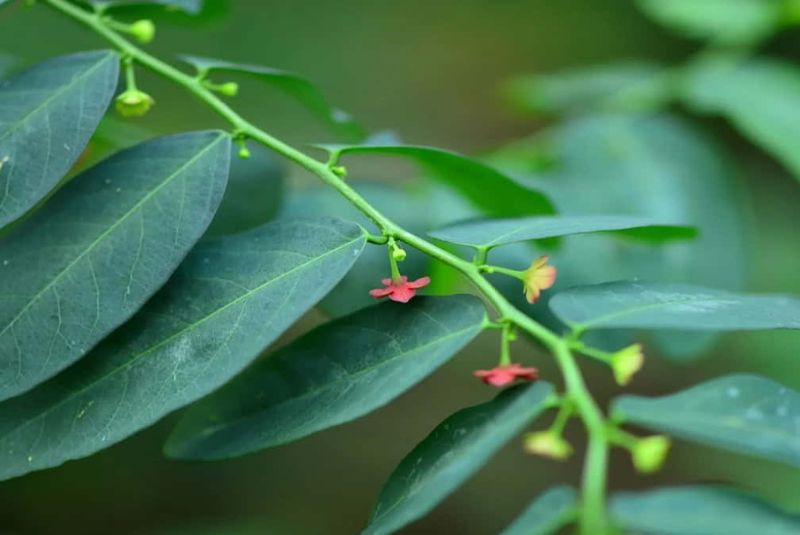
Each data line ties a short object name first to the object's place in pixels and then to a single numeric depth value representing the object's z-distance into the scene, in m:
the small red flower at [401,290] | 0.26
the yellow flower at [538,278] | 0.27
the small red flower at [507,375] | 0.25
